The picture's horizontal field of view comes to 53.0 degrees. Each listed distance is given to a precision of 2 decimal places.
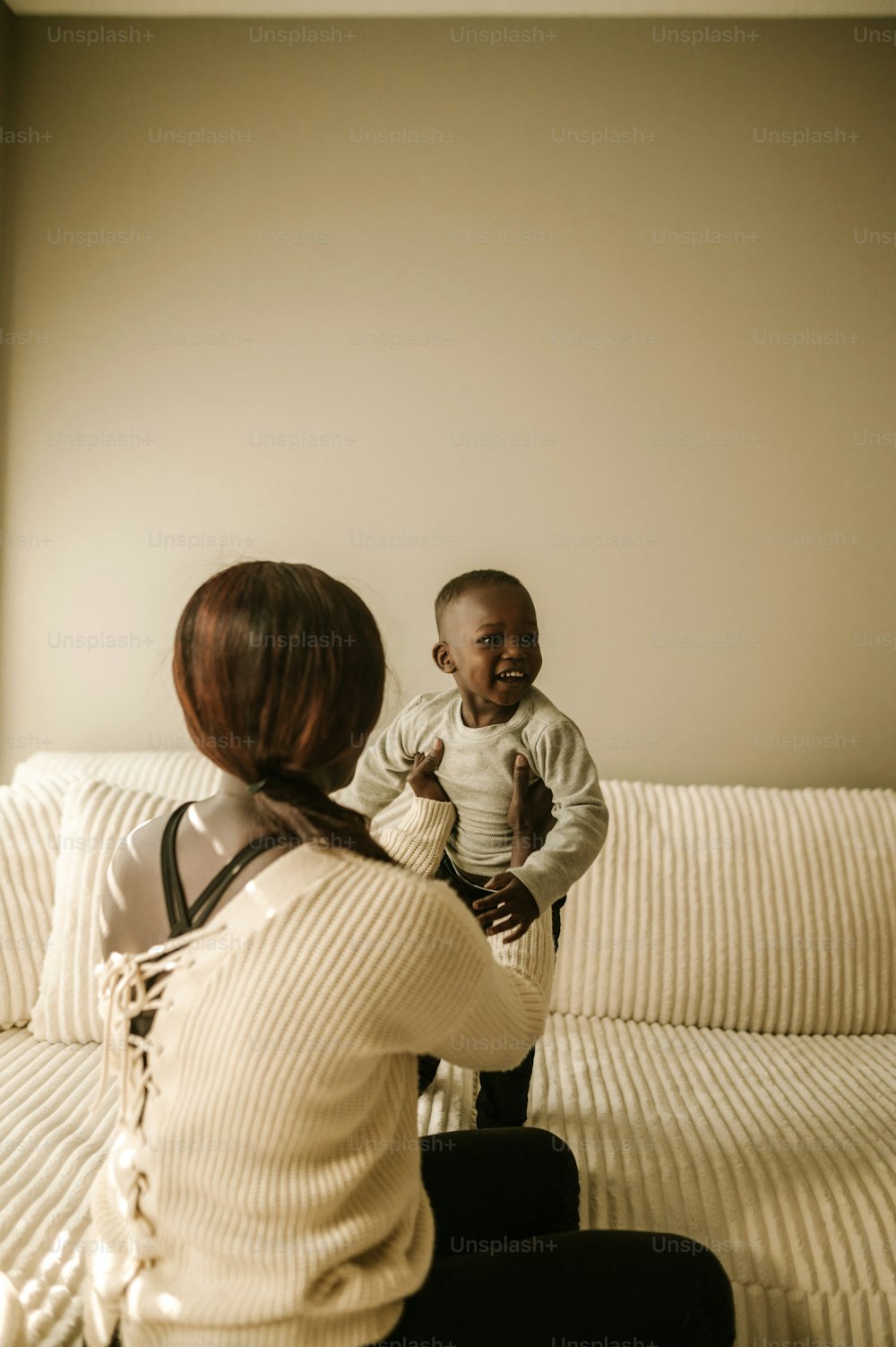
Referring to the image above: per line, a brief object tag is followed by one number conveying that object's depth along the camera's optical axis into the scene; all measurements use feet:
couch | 3.84
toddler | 4.17
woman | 2.48
